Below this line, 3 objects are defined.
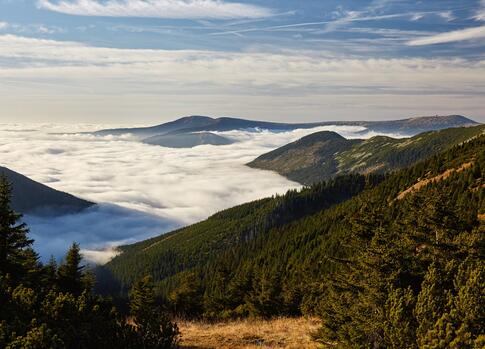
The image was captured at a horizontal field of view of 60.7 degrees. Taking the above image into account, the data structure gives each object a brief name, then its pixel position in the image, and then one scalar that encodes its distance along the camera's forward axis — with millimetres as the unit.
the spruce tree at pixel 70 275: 33438
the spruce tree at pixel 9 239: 31297
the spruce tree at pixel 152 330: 19408
